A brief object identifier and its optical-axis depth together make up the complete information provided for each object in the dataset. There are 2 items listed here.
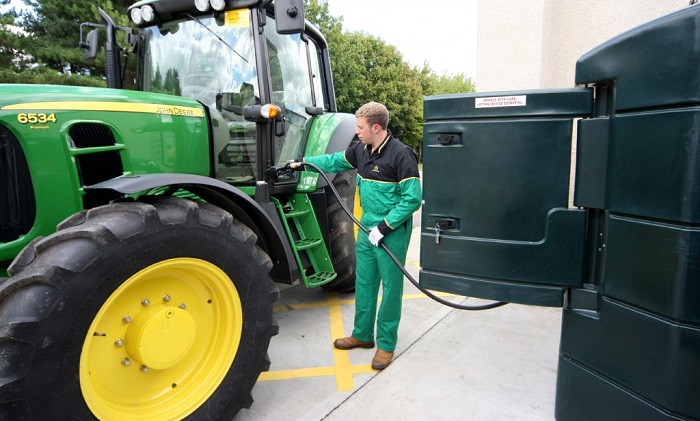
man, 3.00
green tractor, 1.82
